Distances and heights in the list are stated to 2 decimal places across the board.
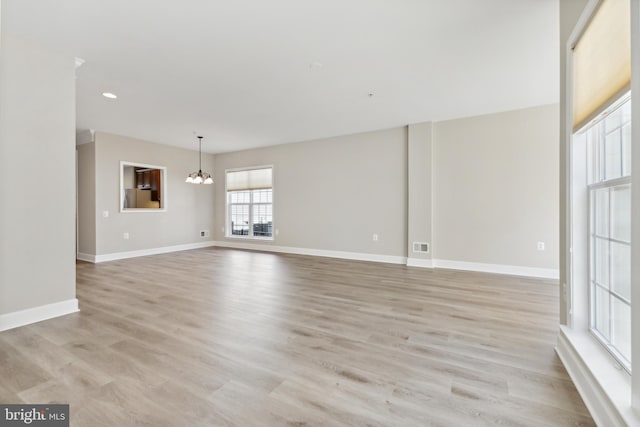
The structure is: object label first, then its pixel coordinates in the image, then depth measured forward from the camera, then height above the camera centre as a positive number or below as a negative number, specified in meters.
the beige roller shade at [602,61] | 1.36 +0.82
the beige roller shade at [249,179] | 7.25 +0.87
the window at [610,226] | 1.51 -0.09
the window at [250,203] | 7.29 +0.24
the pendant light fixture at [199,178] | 6.18 +0.75
